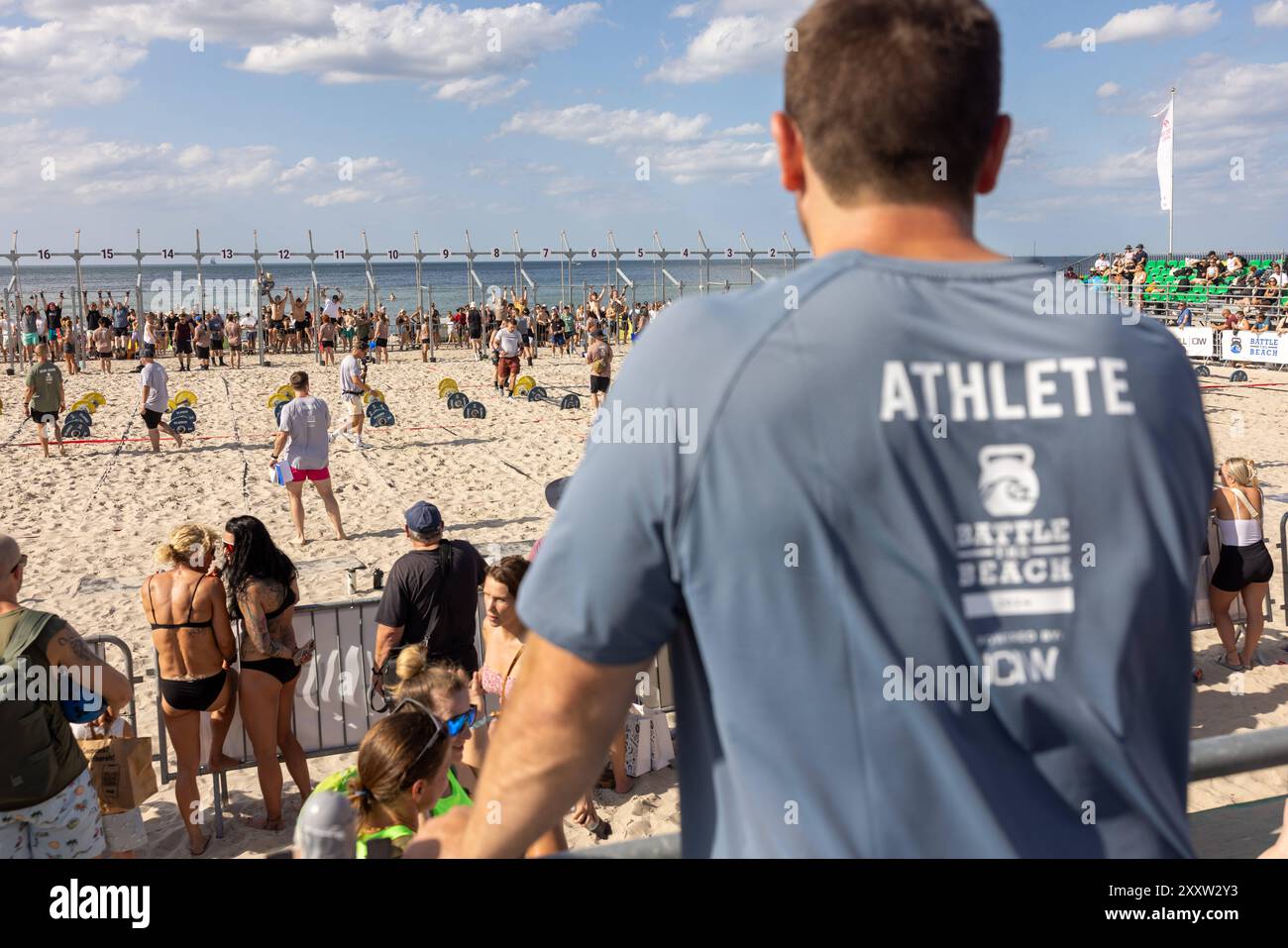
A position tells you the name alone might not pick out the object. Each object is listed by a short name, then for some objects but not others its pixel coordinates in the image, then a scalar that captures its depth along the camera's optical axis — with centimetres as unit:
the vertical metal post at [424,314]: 2781
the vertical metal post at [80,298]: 2420
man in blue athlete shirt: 85
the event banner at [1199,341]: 2348
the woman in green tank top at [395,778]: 308
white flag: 2478
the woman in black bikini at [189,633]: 500
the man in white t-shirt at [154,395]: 1384
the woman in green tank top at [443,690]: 390
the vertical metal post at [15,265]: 2336
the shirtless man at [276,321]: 2889
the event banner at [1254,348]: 2230
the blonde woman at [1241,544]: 687
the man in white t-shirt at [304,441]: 967
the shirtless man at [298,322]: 2781
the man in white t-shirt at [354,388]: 1426
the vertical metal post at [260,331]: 2566
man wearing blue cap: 528
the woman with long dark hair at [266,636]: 512
